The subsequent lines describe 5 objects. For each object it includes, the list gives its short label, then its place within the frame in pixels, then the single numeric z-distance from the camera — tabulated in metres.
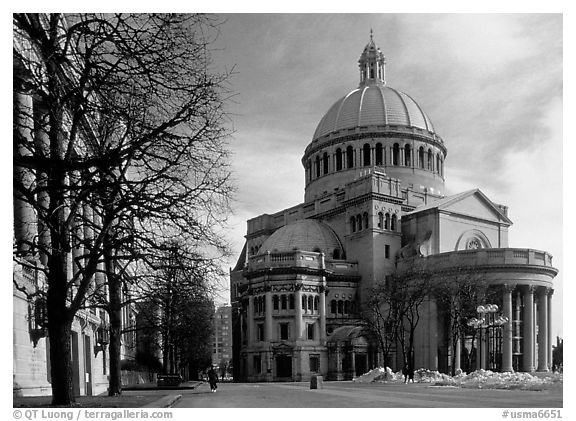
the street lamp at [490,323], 46.41
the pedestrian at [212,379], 32.53
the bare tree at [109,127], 17.41
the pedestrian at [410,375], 47.64
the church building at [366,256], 64.44
